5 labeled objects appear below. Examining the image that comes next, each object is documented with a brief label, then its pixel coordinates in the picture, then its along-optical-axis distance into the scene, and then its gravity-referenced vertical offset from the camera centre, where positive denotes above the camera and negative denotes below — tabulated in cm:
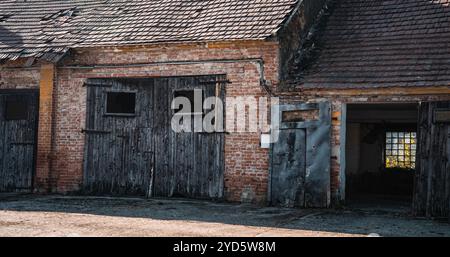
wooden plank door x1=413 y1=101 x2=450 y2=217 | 1073 -7
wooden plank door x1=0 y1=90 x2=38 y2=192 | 1462 +23
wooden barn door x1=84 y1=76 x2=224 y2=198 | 1314 +18
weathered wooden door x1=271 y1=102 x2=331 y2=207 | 1198 -2
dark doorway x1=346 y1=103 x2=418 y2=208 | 1784 +20
